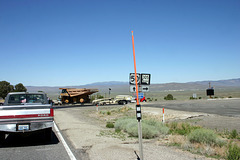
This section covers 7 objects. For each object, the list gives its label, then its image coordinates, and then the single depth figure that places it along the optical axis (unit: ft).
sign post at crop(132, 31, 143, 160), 20.12
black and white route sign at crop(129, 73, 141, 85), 23.74
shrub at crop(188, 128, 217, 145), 28.48
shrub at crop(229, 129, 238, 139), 35.31
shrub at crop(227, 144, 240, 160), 21.63
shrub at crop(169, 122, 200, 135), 39.08
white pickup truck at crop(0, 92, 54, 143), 26.84
